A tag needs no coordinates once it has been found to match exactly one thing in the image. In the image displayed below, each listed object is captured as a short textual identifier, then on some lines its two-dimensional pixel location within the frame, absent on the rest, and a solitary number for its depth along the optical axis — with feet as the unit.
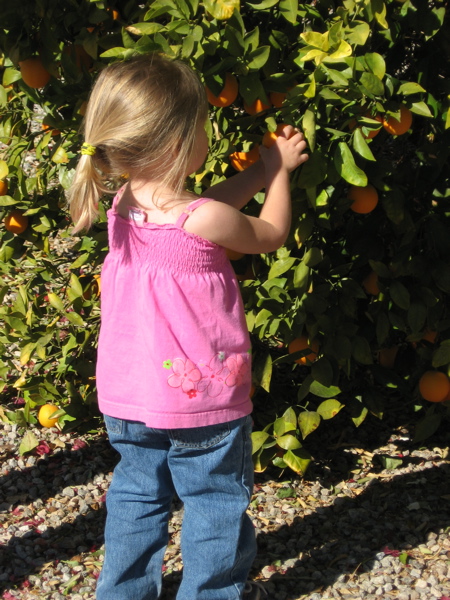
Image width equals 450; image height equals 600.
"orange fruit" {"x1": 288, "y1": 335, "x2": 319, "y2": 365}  7.55
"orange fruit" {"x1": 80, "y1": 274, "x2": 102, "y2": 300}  8.87
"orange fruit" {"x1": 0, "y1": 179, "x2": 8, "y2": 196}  8.54
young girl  5.44
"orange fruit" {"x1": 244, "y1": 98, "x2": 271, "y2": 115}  6.50
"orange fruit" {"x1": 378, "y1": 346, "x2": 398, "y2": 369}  8.56
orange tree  5.99
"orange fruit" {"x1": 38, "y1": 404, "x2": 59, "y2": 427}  8.80
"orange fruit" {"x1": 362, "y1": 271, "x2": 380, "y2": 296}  7.63
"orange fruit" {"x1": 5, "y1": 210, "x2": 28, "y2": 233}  8.71
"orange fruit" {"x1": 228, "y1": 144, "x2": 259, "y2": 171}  7.07
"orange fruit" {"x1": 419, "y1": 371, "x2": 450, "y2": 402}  7.58
